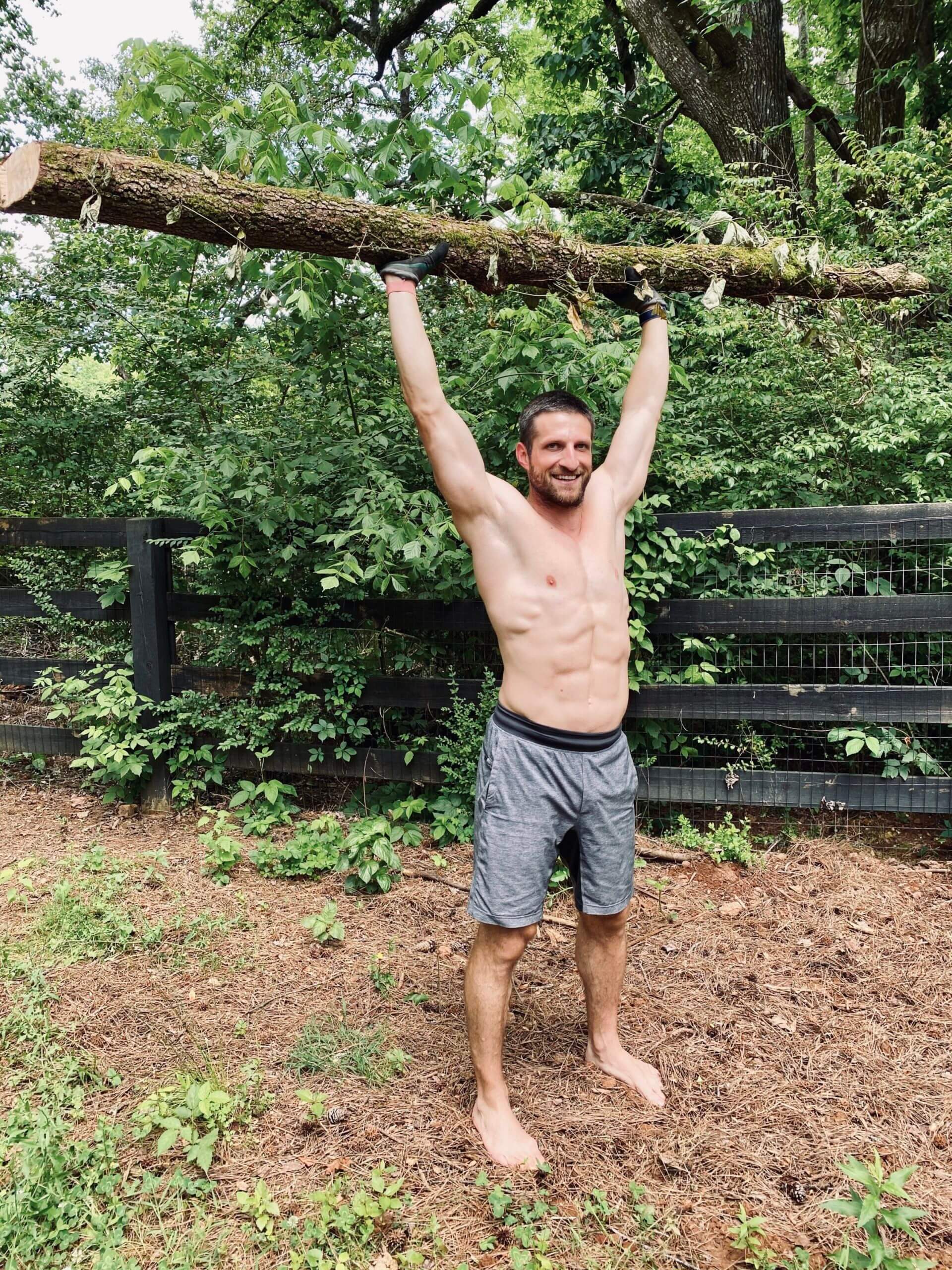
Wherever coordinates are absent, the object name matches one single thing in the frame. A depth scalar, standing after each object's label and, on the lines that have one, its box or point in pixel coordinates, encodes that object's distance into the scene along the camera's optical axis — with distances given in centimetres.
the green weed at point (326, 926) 330
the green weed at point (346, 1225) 190
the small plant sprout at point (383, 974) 307
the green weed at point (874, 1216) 175
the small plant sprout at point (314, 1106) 233
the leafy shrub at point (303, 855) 392
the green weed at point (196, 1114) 219
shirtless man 231
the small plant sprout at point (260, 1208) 198
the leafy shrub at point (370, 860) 379
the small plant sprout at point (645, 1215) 200
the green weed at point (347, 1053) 259
